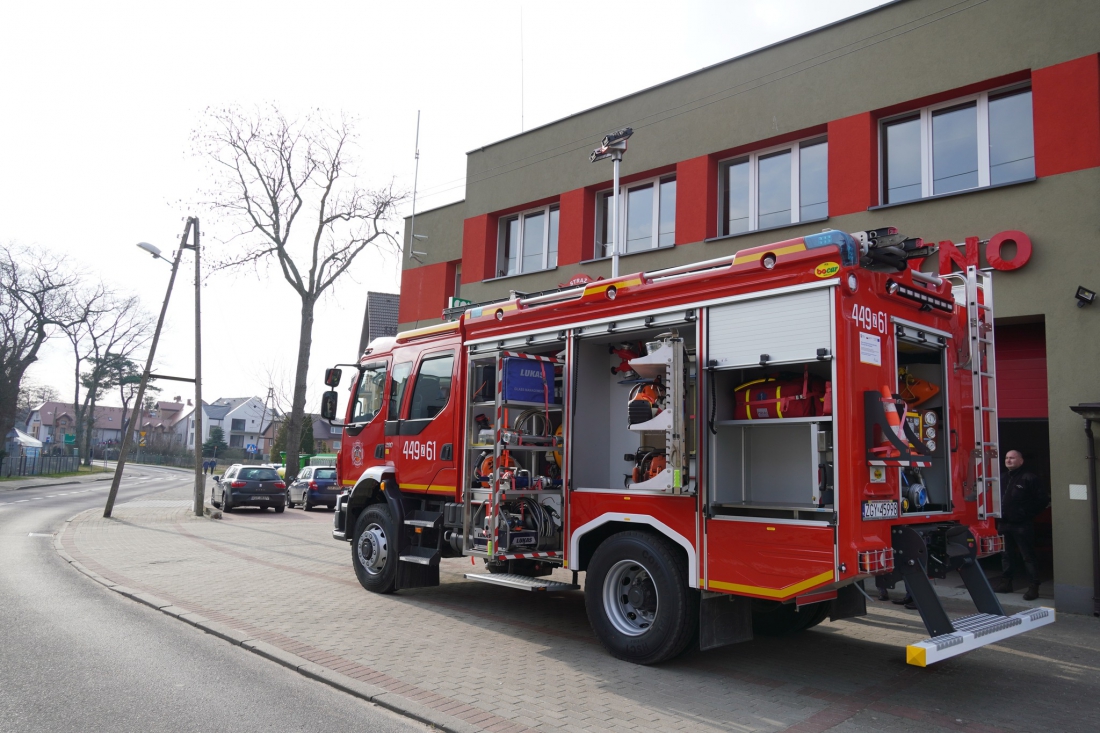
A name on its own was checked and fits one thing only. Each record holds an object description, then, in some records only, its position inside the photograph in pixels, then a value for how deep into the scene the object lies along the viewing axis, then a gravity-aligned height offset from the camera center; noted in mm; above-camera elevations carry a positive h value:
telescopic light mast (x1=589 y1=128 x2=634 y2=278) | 10508 +4227
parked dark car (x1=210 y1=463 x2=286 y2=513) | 23641 -1340
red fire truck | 5242 +137
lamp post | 20612 +1816
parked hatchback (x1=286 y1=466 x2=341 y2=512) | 25594 -1368
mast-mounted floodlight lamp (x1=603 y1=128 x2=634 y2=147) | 10555 +4358
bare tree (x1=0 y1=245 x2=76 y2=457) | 44031 +6121
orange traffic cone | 5125 +267
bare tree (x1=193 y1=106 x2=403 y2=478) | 30328 +8361
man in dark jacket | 9109 -418
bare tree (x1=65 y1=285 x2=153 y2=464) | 52422 +5200
